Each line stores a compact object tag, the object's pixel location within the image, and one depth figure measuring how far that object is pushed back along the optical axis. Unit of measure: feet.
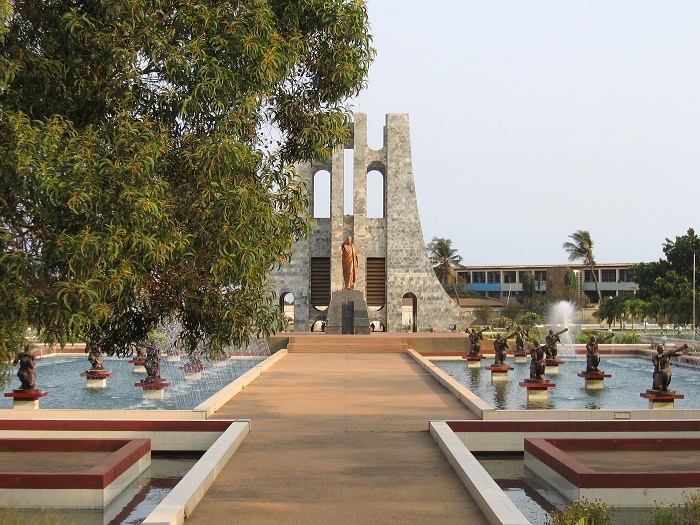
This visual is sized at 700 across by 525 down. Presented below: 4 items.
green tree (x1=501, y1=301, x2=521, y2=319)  218.79
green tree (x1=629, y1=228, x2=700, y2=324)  149.59
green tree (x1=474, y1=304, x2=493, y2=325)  209.46
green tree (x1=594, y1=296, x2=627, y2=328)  171.12
